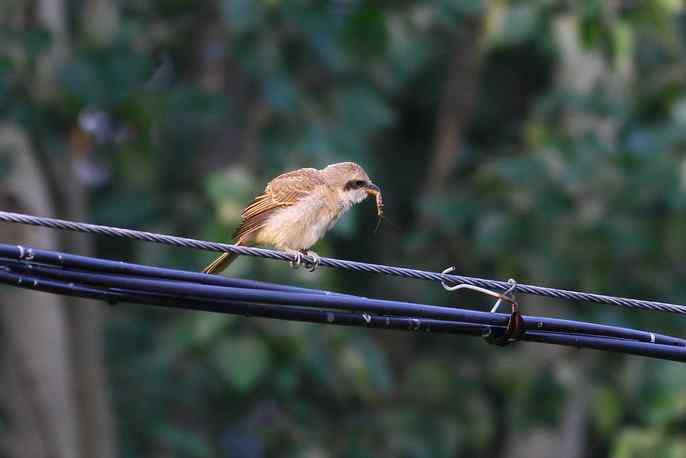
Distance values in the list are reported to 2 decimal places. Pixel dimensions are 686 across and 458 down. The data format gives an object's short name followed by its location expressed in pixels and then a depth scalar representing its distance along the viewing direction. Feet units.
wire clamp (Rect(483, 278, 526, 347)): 32.78
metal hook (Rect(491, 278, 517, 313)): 32.58
